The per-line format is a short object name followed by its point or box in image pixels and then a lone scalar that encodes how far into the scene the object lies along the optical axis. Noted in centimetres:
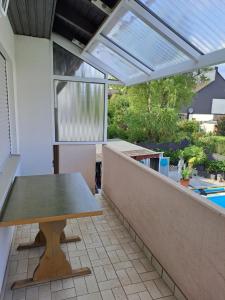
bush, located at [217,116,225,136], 1383
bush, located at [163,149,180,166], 1044
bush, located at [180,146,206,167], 993
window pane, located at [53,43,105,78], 420
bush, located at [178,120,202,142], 1197
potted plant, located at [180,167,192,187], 722
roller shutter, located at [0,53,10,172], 283
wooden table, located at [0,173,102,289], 198
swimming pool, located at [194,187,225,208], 613
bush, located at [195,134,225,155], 1074
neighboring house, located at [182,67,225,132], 1822
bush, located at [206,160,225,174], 939
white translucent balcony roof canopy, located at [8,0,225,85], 219
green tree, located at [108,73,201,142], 1134
